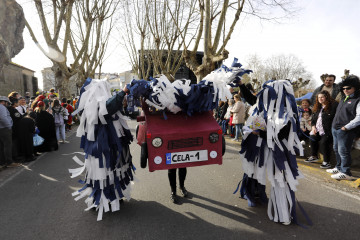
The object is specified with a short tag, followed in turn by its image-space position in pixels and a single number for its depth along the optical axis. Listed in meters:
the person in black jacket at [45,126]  6.53
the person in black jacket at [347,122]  3.96
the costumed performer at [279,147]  2.62
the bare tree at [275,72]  40.13
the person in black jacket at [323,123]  4.67
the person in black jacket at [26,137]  5.64
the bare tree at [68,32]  10.19
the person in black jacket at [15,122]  5.51
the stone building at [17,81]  26.51
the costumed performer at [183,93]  2.37
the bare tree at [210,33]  7.29
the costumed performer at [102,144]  2.64
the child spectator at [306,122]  5.60
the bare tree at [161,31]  12.43
